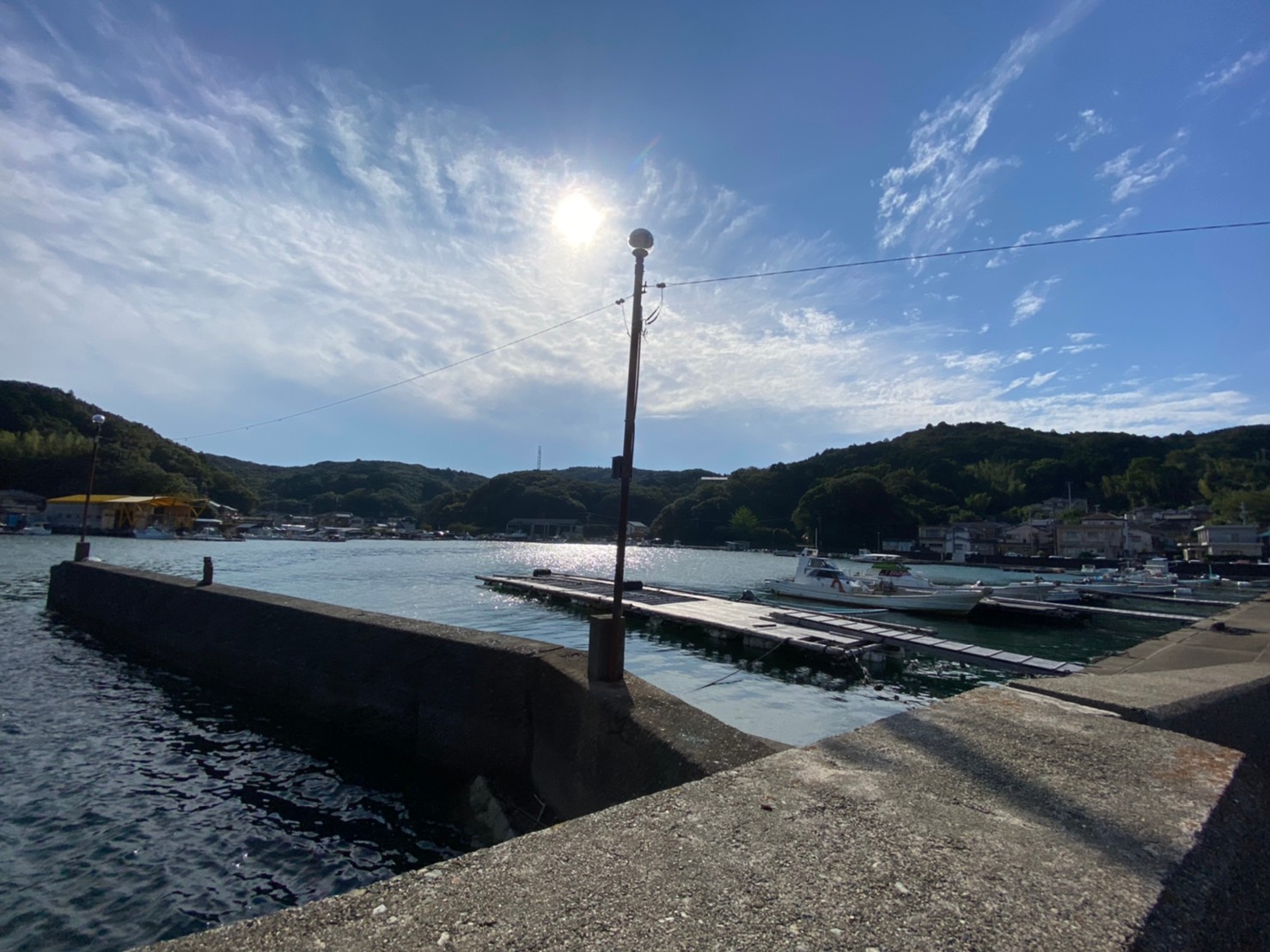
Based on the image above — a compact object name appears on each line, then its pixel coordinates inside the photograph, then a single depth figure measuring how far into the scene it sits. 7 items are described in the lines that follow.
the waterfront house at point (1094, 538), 76.94
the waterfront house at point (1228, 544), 63.22
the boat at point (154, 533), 69.75
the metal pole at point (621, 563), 5.92
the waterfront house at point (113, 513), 71.25
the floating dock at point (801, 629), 14.20
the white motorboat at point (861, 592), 24.09
